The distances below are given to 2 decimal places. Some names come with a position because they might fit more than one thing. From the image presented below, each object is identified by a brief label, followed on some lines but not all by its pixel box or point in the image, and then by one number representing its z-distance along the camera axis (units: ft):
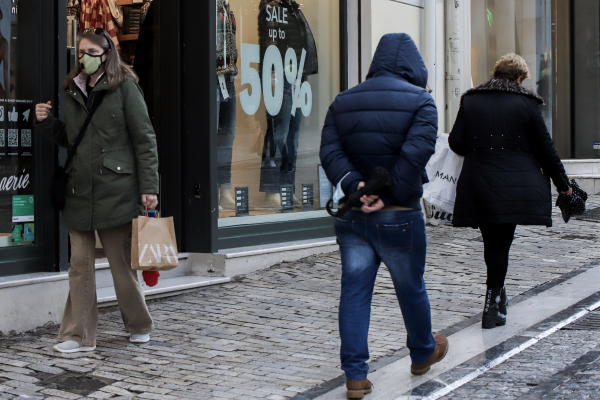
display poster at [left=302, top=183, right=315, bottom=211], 56.39
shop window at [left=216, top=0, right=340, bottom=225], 50.11
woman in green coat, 31.78
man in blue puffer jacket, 25.39
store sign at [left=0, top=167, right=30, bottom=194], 37.47
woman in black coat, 34.27
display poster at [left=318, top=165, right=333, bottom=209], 57.82
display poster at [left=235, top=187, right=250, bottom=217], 50.47
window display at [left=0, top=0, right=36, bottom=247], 37.52
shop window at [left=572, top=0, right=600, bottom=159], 106.63
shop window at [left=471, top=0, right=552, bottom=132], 88.43
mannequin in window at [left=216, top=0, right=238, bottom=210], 49.08
